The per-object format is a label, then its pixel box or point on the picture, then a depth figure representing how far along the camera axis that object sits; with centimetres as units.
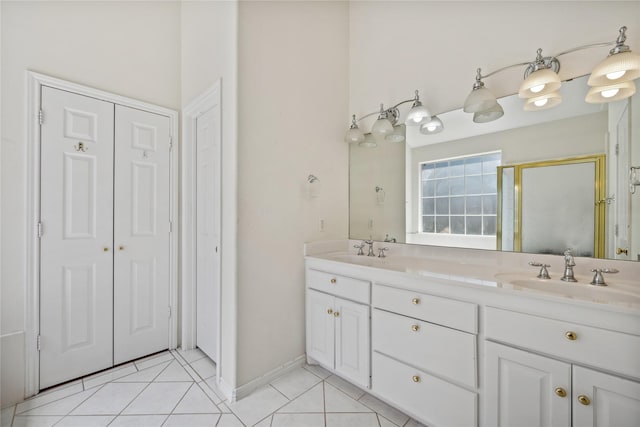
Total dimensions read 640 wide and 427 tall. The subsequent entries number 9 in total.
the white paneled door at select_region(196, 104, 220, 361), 207
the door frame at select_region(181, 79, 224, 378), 225
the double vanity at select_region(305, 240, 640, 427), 93
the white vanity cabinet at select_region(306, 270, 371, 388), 162
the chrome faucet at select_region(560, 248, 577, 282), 125
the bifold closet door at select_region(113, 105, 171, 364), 202
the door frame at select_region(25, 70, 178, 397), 165
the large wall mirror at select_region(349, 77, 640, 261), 128
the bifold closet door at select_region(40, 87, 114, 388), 173
